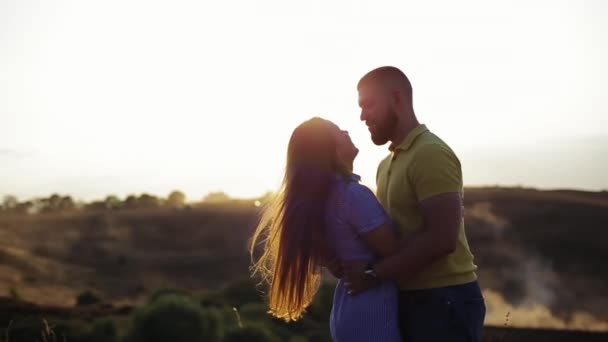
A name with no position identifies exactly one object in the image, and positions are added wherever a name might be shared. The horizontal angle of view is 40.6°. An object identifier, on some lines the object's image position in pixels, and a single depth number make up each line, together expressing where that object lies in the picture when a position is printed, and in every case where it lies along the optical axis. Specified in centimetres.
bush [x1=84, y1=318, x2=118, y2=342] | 1100
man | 330
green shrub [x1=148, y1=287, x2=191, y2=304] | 1567
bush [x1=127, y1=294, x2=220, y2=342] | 1112
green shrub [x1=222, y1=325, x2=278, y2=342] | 1023
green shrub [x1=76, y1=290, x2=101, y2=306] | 2041
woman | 341
